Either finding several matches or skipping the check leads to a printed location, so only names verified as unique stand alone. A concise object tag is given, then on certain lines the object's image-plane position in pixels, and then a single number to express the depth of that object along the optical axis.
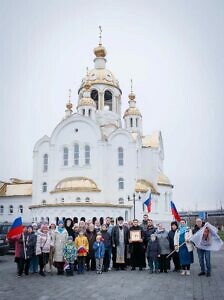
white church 26.31
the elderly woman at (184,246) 8.73
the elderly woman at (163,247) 9.17
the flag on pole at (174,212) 12.42
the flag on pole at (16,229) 9.46
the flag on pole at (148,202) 20.39
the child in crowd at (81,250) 9.05
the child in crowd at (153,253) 9.11
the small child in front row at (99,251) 9.23
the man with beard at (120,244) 9.66
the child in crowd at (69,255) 8.62
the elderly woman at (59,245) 8.92
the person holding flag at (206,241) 8.46
